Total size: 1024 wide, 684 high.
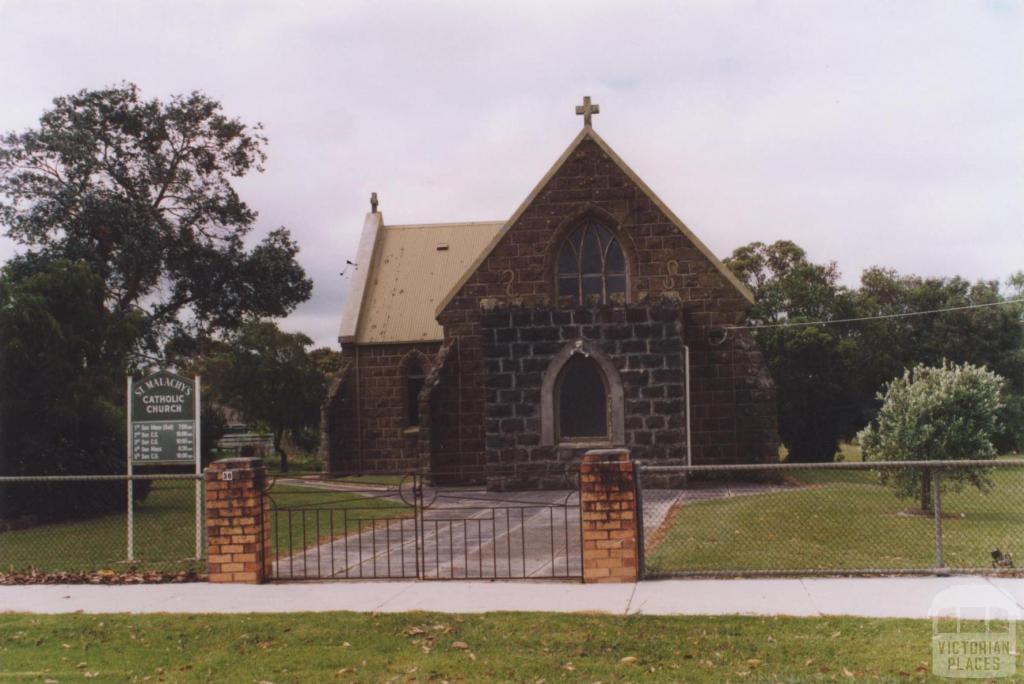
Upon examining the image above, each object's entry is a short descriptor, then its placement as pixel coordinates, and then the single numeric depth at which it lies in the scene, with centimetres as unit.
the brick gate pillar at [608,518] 1002
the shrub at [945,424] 1555
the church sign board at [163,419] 1338
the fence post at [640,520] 1010
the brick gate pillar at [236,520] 1064
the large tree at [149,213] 3384
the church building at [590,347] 2059
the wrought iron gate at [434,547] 1097
